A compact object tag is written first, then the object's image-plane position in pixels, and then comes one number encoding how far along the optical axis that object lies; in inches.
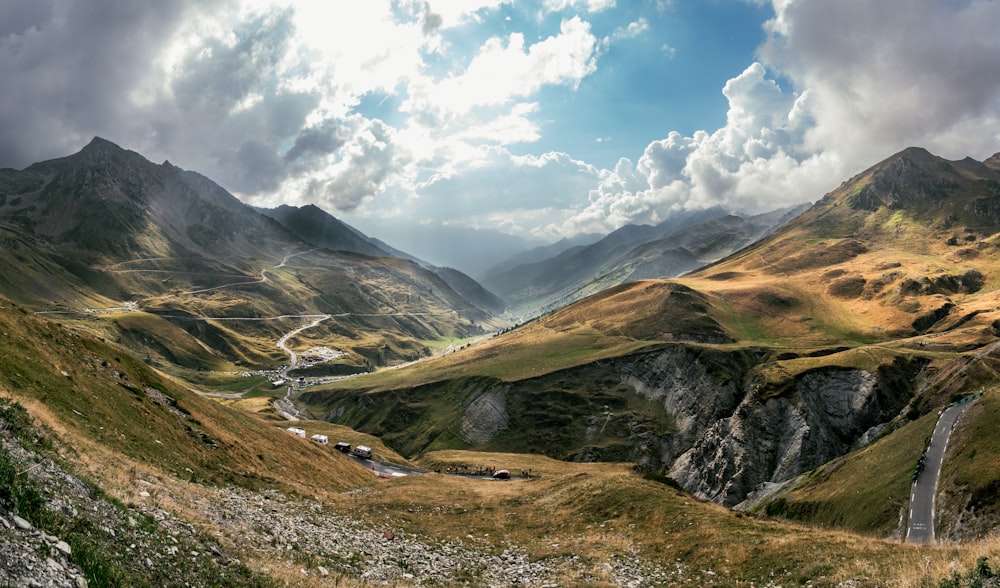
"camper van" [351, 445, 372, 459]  3508.9
